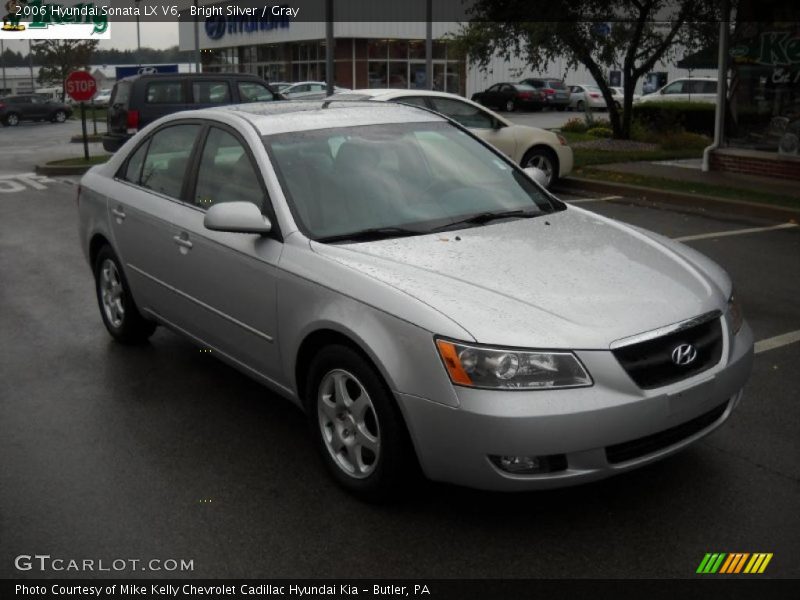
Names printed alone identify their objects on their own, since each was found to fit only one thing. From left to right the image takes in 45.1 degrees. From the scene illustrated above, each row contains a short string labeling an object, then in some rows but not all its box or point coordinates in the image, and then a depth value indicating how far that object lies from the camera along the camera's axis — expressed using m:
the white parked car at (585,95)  44.75
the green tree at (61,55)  55.64
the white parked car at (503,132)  13.45
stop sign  19.70
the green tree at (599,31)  19.22
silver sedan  3.55
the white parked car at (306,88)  40.48
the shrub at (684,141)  20.06
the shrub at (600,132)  23.58
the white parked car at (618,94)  40.02
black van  18.09
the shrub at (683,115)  23.75
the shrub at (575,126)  25.77
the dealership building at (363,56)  54.06
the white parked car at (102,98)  57.12
